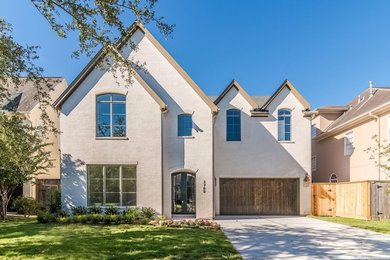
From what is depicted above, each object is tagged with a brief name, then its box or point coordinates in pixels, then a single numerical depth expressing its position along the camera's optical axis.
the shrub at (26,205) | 15.46
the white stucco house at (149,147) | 13.35
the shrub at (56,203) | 13.19
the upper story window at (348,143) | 17.64
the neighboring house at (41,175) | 17.16
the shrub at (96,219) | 11.76
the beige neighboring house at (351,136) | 14.88
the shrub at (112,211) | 12.65
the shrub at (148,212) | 12.82
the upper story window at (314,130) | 22.21
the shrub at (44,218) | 12.00
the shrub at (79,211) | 12.70
